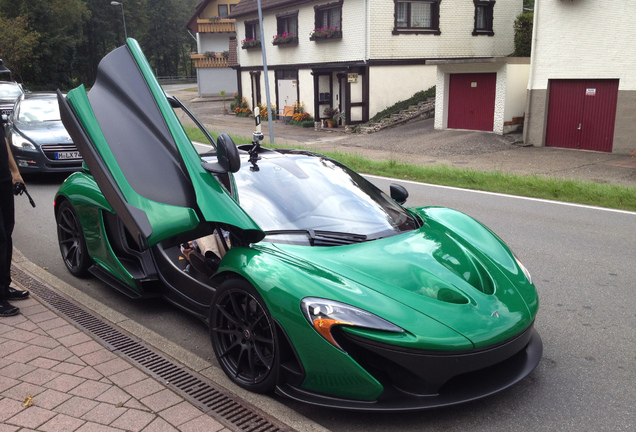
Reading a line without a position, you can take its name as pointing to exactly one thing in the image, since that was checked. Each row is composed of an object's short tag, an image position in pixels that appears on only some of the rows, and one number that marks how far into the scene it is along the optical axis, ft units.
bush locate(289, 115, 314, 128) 89.86
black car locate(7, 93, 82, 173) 34.47
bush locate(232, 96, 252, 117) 112.37
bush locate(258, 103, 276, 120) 102.48
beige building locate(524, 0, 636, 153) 50.83
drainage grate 10.25
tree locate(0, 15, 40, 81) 133.90
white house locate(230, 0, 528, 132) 78.33
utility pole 64.64
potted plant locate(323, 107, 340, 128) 86.99
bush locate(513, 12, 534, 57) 80.73
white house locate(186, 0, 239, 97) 160.15
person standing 14.98
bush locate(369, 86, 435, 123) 80.64
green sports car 9.60
